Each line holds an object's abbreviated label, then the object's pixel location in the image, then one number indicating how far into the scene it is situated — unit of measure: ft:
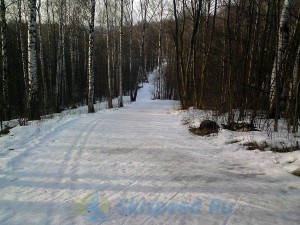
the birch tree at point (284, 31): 27.40
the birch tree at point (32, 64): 34.42
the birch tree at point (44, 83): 65.91
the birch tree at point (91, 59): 50.62
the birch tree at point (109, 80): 69.51
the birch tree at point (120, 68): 69.46
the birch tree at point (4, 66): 46.03
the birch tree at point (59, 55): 67.82
